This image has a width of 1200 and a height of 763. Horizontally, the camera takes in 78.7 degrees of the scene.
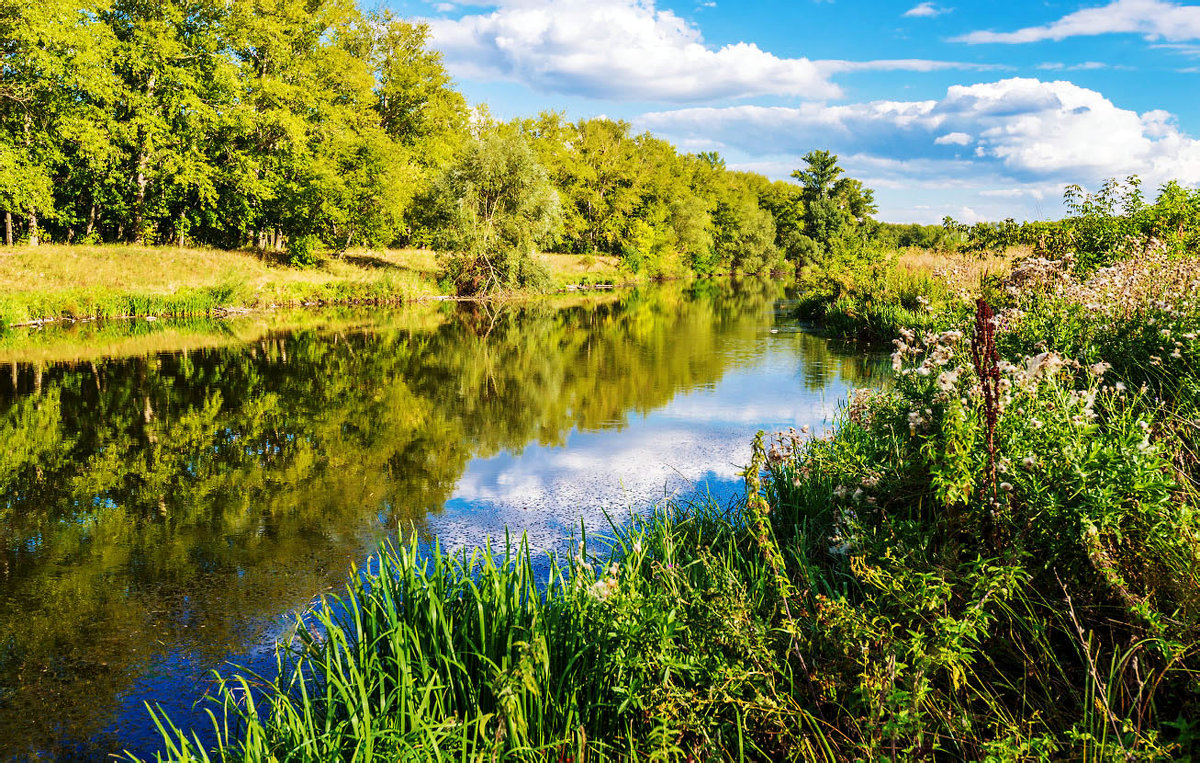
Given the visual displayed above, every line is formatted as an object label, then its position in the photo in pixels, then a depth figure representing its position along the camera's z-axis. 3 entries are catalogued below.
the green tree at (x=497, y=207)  35.59
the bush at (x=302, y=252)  37.22
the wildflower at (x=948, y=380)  4.29
